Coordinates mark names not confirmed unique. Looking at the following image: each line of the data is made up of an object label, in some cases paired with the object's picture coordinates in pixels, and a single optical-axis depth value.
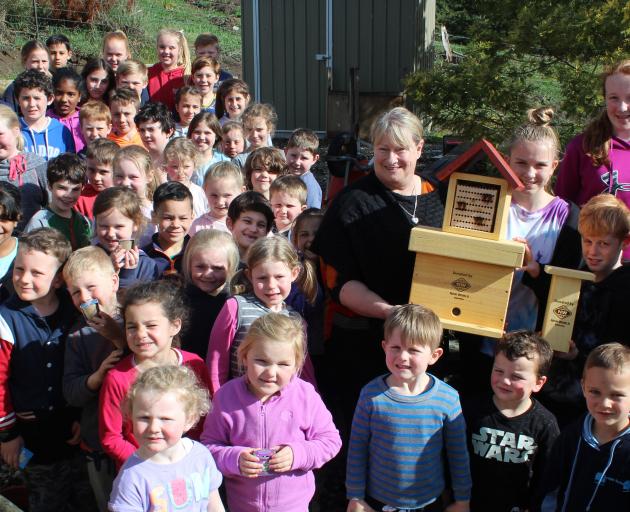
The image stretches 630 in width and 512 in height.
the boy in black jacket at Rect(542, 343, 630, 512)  2.91
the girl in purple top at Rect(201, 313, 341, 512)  3.08
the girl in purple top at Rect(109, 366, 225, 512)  2.73
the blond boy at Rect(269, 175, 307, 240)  4.71
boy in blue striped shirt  3.14
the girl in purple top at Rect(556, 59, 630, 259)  3.86
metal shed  12.47
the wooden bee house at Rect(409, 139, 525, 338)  3.28
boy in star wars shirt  3.25
